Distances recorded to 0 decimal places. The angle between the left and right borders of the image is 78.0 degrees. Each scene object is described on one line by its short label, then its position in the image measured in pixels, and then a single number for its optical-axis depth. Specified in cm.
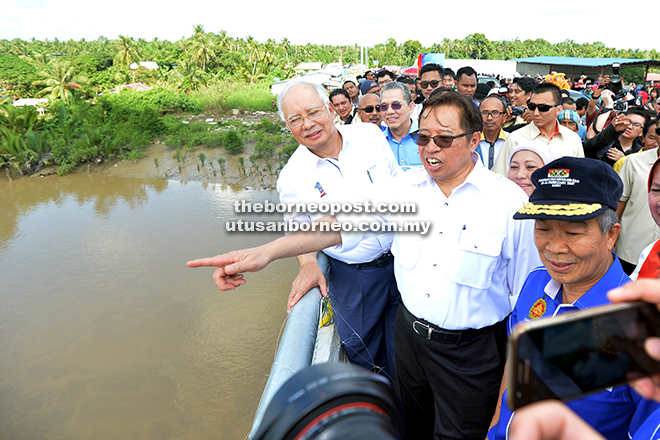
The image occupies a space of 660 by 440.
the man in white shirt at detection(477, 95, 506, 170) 366
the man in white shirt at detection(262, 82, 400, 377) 238
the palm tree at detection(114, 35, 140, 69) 3747
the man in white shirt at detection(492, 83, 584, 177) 340
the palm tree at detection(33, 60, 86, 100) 2479
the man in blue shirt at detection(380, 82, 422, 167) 364
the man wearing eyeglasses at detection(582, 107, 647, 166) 353
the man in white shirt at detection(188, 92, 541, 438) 174
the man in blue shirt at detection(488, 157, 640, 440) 128
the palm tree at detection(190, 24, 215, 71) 3519
